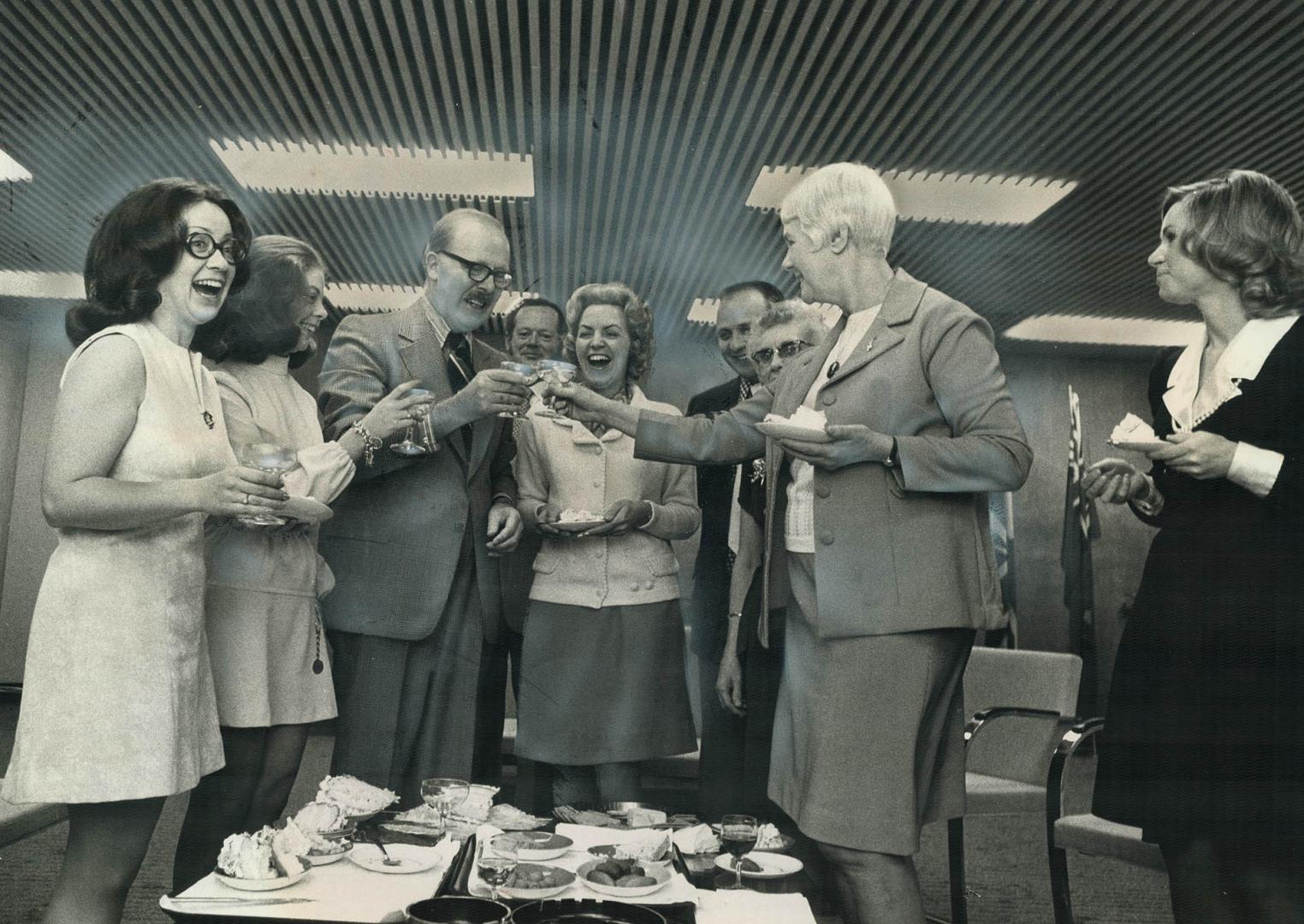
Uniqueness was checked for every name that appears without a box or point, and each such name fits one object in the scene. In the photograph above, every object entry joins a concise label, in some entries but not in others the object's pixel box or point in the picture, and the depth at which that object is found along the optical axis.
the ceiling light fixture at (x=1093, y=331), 2.82
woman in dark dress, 2.07
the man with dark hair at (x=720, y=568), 3.21
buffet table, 1.51
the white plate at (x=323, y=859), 1.76
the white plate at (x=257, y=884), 1.58
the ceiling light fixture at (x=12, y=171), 3.08
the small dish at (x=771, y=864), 1.84
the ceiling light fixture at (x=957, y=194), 3.16
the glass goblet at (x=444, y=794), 2.04
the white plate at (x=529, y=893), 1.60
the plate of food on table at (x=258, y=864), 1.59
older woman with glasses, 3.02
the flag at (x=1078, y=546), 3.02
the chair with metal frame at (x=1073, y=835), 2.83
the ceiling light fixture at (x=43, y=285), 3.04
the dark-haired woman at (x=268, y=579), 2.44
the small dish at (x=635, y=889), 1.61
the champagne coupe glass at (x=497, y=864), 1.62
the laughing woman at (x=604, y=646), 3.02
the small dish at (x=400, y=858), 1.74
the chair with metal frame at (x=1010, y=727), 3.32
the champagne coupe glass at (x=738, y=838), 1.91
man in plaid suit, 2.91
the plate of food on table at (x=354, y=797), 1.96
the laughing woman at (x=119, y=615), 1.91
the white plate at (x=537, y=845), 1.79
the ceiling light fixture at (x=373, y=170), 3.16
